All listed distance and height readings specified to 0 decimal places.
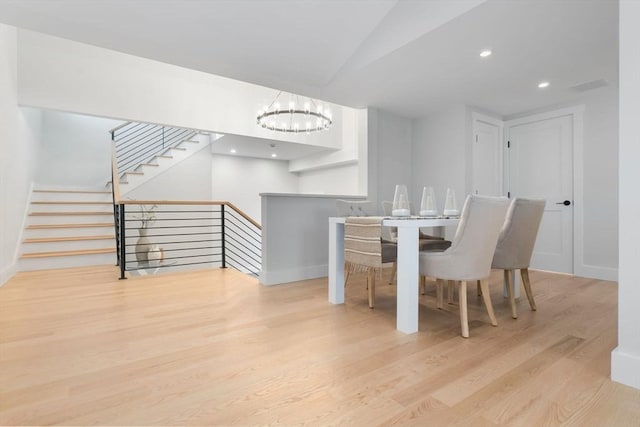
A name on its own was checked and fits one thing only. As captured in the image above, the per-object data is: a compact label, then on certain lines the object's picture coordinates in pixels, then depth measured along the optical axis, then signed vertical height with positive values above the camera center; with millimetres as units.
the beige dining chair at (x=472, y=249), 1928 -268
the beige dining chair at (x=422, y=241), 2787 -313
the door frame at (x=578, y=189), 3752 +221
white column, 1354 +33
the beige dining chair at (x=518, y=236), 2338 -217
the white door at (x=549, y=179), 3891 +386
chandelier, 4227 +1468
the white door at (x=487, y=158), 4133 +689
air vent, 3324 +1346
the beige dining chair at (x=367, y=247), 2279 -294
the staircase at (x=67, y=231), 4035 -256
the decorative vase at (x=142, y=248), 5484 -640
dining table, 2018 -393
